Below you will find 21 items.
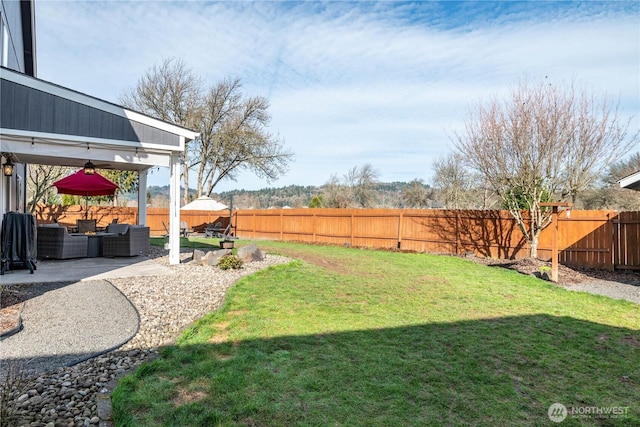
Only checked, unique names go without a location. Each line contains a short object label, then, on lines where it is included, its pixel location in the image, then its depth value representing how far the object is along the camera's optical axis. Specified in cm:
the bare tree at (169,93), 2502
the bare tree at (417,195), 3209
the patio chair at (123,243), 969
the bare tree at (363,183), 3631
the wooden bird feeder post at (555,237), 853
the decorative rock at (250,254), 965
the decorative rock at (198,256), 907
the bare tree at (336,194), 3441
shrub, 840
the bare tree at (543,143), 1015
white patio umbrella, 1774
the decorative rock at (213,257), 877
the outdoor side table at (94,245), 970
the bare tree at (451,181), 2652
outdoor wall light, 834
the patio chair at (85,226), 1228
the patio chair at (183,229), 1803
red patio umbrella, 1097
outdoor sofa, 900
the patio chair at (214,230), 1826
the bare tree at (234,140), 2628
